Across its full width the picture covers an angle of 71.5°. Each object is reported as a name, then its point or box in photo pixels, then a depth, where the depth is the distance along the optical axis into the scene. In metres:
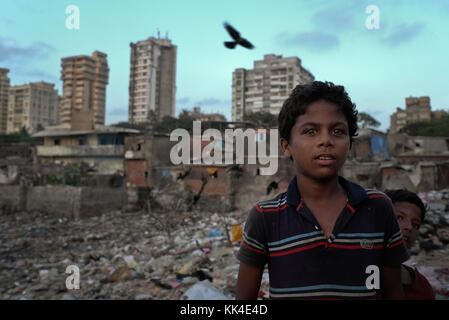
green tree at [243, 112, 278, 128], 25.89
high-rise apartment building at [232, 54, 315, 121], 40.44
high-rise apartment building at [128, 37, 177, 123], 43.91
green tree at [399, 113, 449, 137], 21.53
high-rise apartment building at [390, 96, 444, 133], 31.78
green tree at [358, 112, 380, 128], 29.92
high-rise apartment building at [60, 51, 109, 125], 43.53
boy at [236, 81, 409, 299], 0.94
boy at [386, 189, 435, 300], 1.75
